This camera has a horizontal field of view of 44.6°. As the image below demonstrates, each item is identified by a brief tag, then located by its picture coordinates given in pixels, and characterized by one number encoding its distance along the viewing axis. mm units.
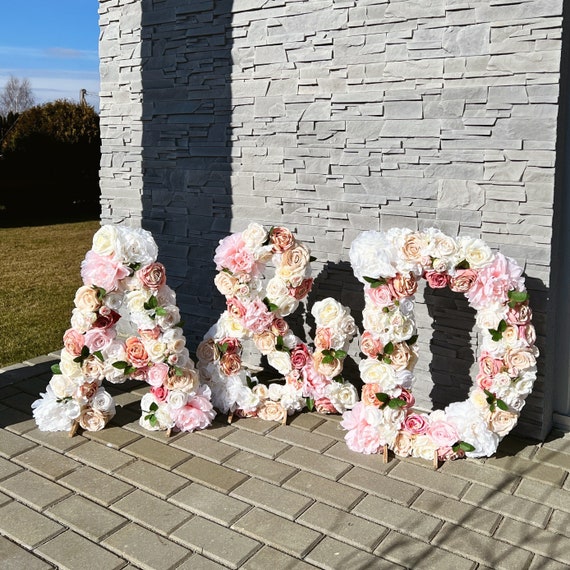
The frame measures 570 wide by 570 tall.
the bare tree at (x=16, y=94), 33562
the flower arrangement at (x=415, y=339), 3086
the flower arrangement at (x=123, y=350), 3342
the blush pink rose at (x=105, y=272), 3314
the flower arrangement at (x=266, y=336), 3551
